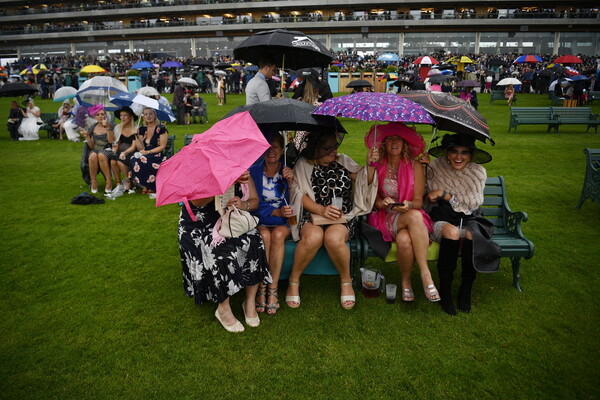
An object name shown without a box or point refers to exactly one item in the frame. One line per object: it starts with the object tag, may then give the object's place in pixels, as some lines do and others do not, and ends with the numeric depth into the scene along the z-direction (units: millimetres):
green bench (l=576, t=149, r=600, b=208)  5902
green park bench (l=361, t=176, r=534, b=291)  3848
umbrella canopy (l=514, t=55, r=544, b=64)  28656
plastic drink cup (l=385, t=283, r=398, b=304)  3857
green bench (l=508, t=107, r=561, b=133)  12820
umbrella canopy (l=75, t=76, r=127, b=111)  8742
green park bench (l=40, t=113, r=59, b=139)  13523
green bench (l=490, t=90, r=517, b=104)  22083
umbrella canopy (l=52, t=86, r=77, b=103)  11742
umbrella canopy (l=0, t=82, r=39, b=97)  12398
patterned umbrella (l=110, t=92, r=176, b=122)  6547
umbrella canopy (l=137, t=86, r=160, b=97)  9621
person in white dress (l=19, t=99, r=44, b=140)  13227
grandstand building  47188
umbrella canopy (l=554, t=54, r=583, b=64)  22958
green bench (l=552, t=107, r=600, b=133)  12758
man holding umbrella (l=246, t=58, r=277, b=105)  5215
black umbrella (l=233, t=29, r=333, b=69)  4652
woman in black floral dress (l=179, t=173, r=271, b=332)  3355
